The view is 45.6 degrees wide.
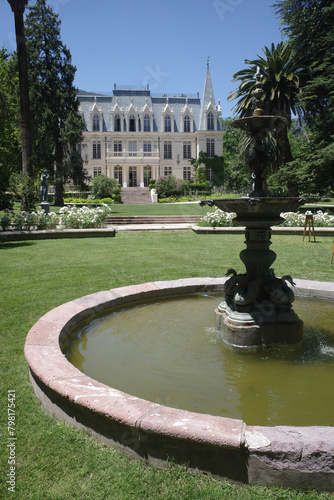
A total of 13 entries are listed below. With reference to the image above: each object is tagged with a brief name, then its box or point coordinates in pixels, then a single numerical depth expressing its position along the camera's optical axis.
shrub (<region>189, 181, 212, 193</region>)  47.59
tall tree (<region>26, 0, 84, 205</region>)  29.47
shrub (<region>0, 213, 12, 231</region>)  15.42
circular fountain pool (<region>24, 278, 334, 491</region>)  2.19
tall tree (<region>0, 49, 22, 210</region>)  30.48
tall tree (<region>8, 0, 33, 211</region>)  18.02
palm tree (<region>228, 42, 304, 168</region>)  25.78
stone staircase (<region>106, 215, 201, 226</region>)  21.02
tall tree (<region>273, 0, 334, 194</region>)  23.06
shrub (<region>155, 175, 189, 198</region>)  42.25
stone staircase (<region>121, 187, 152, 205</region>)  40.78
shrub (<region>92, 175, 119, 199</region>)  39.03
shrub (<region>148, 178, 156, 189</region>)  44.74
